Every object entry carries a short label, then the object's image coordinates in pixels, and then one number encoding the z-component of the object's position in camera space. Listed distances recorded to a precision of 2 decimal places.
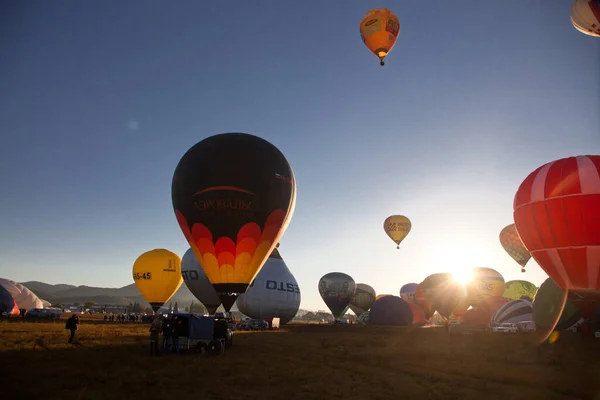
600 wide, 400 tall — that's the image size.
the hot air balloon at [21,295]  66.74
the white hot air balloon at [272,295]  42.62
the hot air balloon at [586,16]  26.67
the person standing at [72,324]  18.98
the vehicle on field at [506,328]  35.06
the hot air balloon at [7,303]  50.06
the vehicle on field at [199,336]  16.89
